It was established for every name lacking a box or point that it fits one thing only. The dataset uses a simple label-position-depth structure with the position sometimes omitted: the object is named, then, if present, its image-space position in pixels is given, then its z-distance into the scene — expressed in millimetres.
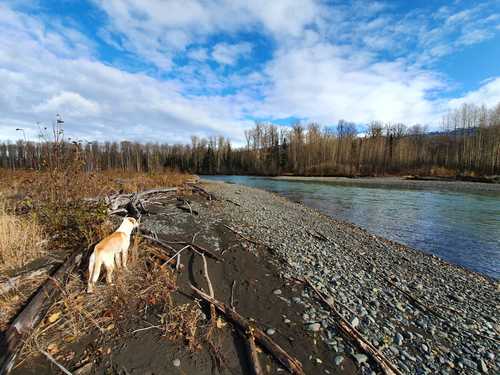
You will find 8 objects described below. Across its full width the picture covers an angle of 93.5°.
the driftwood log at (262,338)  2801
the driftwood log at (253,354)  2682
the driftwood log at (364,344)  2923
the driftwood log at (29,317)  2539
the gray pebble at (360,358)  3021
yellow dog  3639
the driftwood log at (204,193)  15742
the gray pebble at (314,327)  3537
